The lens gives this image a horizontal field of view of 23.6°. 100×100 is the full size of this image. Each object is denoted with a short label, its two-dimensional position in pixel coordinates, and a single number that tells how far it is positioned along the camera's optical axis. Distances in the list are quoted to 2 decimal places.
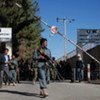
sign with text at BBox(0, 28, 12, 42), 11.51
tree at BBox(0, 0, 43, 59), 18.14
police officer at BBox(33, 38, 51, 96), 7.23
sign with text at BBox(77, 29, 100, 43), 20.37
